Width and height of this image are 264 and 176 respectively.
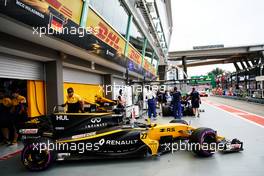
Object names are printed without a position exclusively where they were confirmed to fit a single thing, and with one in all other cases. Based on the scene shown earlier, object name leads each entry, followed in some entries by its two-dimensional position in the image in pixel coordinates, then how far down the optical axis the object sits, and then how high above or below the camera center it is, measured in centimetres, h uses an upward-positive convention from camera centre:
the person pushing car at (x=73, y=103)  570 -31
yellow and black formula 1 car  420 -91
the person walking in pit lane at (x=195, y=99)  1109 -52
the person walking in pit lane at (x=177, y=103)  1048 -67
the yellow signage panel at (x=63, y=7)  440 +171
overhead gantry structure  3974 +586
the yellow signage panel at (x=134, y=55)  1231 +184
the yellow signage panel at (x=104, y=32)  682 +185
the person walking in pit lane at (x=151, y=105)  1082 -74
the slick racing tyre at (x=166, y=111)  1207 -112
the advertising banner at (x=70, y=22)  410 +143
